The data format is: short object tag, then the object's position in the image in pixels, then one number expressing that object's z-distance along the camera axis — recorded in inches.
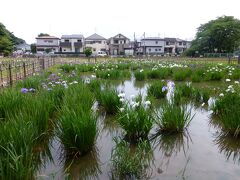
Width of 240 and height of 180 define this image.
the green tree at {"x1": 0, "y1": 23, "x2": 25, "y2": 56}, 1774.1
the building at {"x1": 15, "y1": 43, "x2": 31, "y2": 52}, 3717.5
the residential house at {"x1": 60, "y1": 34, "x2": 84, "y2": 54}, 2864.2
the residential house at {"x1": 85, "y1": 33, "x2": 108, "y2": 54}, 2908.5
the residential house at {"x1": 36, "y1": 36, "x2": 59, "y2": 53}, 2901.1
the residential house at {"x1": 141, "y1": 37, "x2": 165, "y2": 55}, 3083.2
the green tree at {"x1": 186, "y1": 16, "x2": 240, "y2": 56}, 1910.7
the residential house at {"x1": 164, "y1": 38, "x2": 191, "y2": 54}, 3157.0
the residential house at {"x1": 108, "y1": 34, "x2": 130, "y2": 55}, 2960.1
